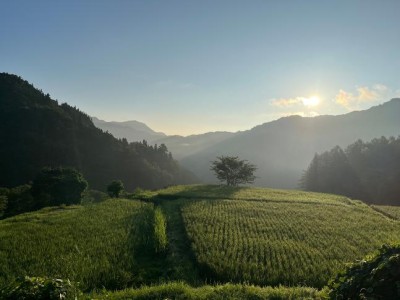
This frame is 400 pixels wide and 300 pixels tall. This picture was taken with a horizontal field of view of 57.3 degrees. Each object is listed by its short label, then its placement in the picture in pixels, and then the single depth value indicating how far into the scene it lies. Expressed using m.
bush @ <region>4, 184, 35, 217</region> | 74.50
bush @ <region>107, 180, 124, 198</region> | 73.12
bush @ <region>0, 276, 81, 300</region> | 11.77
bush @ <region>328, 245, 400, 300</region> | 10.94
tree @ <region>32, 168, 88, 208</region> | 77.50
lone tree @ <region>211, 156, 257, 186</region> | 96.50
